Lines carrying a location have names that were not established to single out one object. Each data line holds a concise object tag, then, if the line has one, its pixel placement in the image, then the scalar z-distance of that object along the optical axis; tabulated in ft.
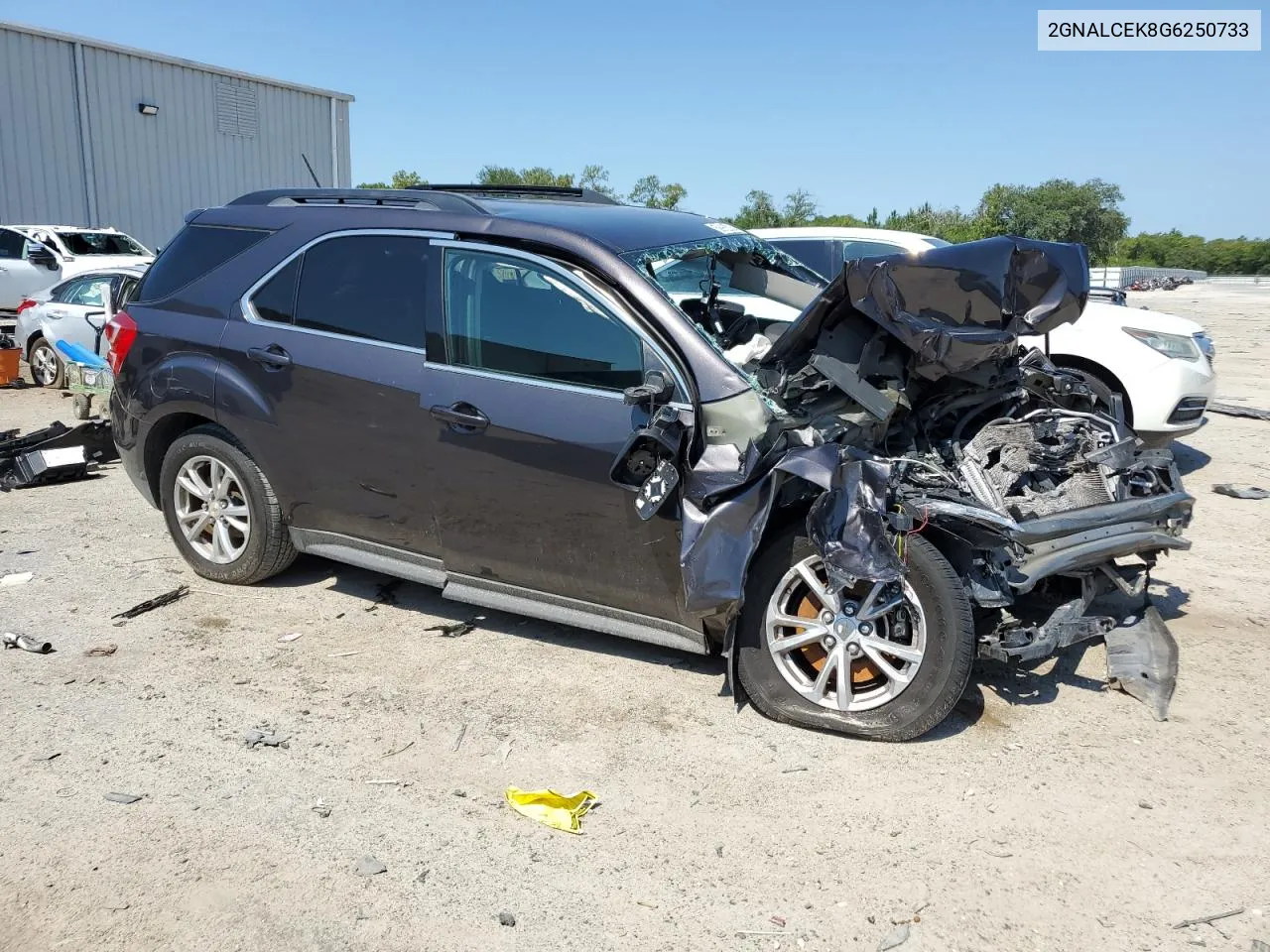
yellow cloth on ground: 10.78
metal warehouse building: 70.95
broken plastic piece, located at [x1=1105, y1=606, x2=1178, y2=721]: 13.30
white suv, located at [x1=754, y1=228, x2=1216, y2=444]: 24.14
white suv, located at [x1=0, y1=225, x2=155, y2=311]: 57.31
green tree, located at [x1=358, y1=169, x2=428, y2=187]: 155.02
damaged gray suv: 12.10
